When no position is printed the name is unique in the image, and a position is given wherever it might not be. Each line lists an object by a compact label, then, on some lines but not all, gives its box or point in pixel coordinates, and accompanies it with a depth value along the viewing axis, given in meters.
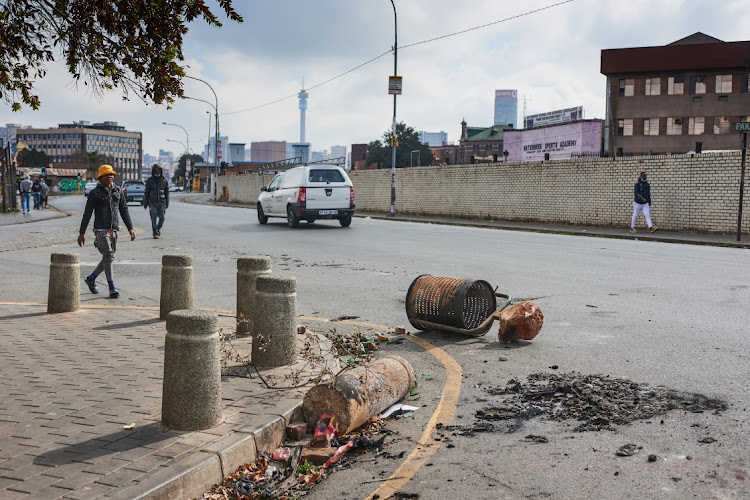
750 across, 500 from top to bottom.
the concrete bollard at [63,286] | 8.49
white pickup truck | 22.62
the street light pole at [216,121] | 63.79
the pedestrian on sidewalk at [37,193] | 40.62
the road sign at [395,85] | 34.06
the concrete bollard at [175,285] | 7.91
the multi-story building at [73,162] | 172.23
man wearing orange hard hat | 9.83
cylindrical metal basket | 6.97
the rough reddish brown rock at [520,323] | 6.80
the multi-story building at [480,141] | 121.81
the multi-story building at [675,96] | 61.03
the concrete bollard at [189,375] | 4.18
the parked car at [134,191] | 47.88
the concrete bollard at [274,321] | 5.67
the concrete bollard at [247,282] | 7.07
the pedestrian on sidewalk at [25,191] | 31.84
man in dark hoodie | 19.09
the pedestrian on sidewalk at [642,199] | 21.92
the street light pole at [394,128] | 33.52
